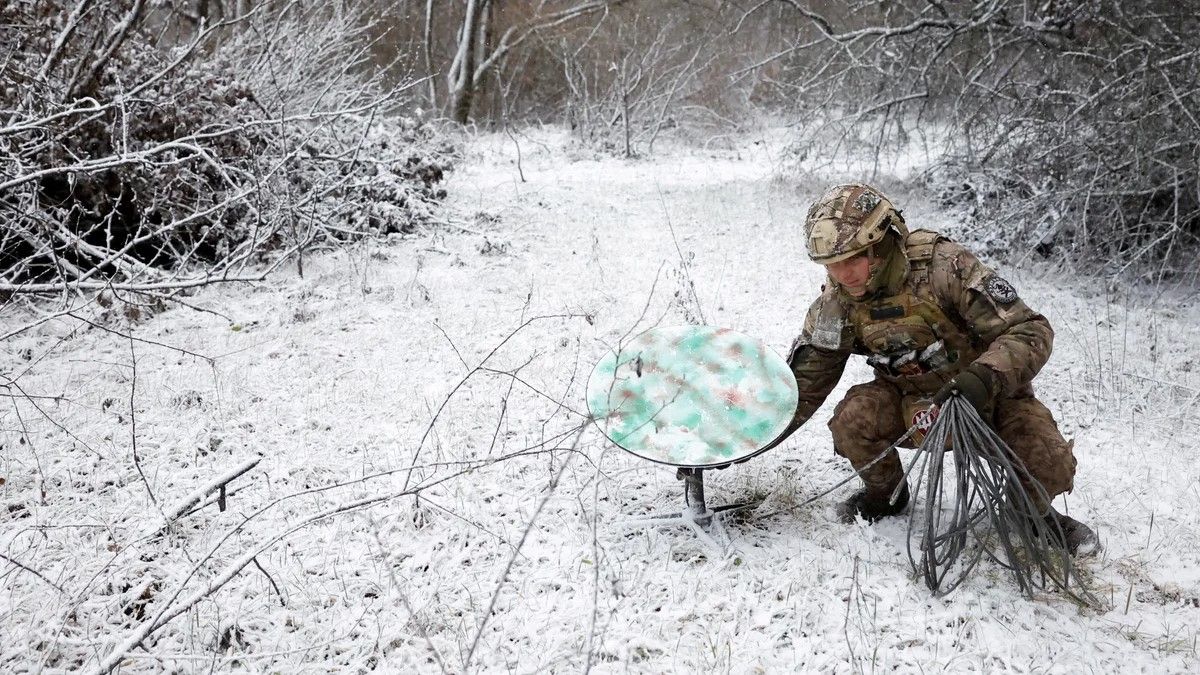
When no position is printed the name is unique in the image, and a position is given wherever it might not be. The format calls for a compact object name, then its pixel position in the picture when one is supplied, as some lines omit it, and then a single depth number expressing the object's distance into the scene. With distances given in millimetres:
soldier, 2412
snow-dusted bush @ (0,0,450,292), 4469
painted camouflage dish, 2404
